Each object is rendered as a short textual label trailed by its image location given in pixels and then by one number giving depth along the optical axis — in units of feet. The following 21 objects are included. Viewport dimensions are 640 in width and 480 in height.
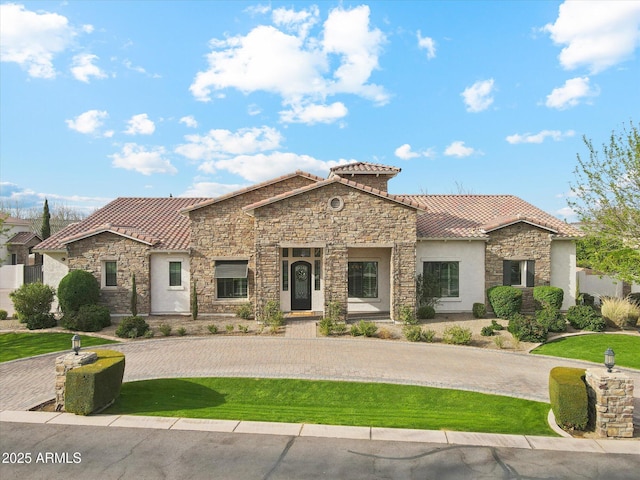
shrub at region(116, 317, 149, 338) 59.27
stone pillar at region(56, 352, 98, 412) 34.45
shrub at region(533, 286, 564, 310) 71.61
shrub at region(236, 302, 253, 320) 70.95
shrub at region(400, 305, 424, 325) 67.26
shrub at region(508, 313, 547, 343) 58.59
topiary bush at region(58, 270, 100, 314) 67.26
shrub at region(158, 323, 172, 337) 60.59
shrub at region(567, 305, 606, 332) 64.08
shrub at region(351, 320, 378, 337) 60.44
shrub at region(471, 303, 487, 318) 72.84
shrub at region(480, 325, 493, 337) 61.46
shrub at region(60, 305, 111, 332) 63.31
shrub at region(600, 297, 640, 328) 65.10
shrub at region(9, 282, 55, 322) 66.49
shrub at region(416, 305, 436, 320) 71.36
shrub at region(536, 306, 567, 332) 62.18
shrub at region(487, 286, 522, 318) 70.74
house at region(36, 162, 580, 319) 68.28
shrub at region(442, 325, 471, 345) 57.39
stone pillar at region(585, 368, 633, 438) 30.99
